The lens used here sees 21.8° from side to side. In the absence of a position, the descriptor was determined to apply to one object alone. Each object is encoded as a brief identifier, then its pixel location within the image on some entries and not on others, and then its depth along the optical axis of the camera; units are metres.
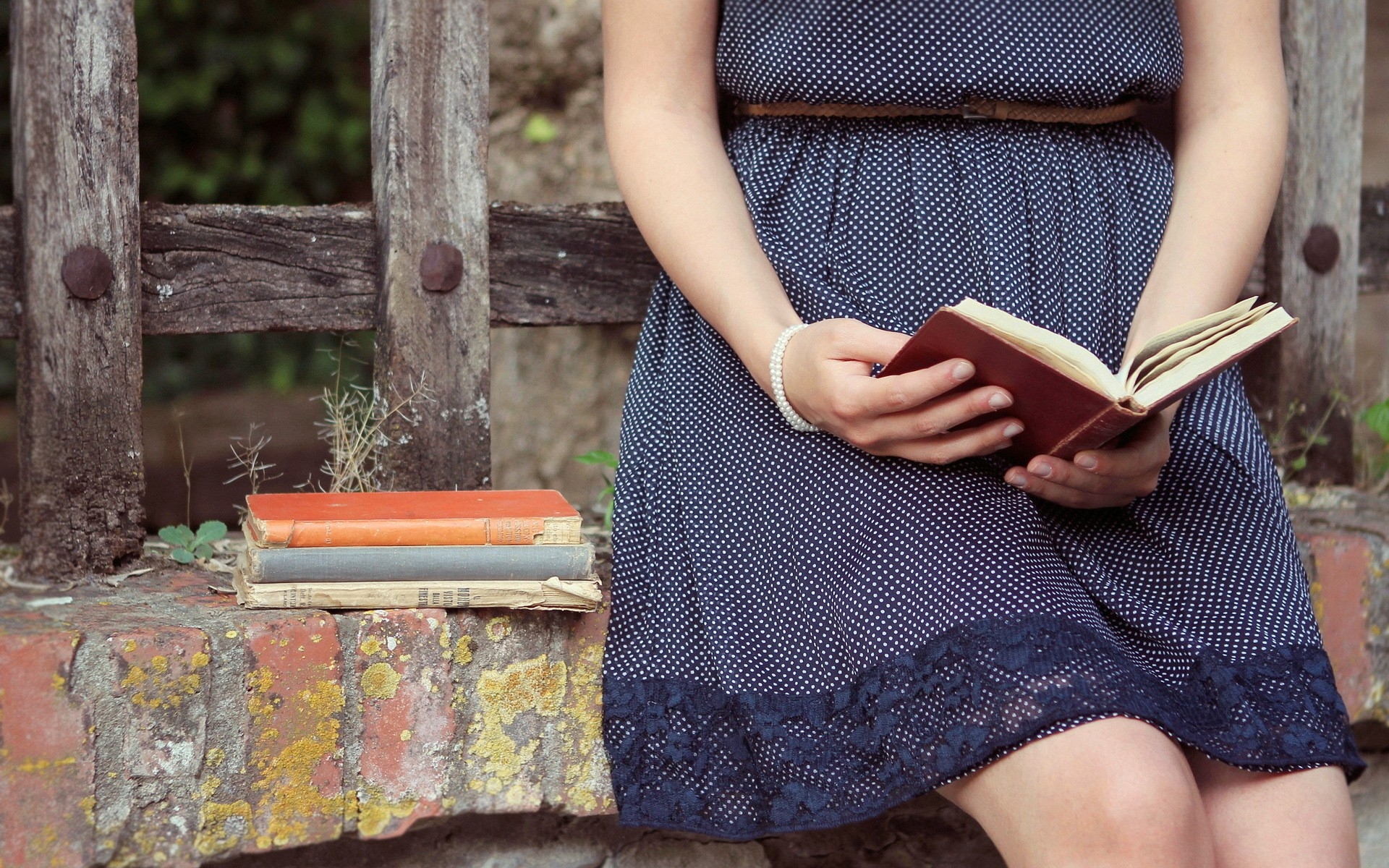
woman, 1.89
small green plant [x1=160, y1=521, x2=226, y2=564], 2.19
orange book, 2.04
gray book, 2.05
